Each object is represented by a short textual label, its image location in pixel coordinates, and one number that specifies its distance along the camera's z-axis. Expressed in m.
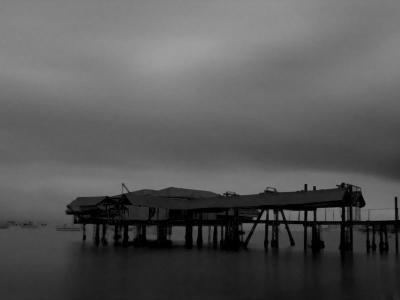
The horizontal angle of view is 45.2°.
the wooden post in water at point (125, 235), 70.06
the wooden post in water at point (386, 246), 68.79
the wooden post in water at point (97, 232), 76.44
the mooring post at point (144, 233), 74.18
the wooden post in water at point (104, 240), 76.56
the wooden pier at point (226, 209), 52.38
